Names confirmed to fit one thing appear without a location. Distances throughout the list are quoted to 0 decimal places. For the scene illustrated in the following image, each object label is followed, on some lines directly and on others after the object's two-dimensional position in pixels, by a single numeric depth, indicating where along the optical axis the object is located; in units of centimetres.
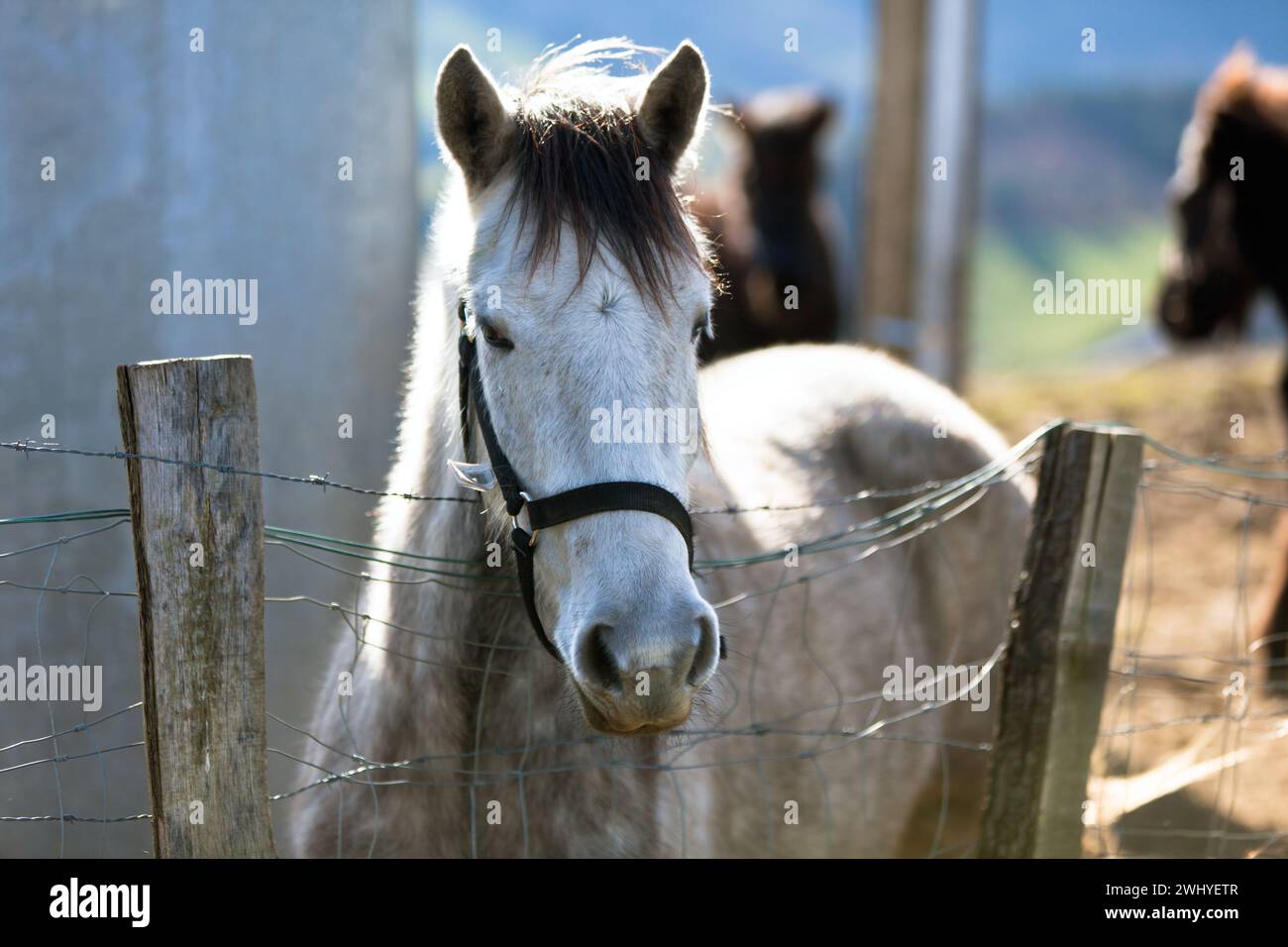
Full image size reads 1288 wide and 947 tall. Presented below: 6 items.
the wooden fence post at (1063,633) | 270
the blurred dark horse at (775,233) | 858
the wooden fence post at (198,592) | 199
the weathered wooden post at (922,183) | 899
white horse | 208
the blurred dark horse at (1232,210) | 629
